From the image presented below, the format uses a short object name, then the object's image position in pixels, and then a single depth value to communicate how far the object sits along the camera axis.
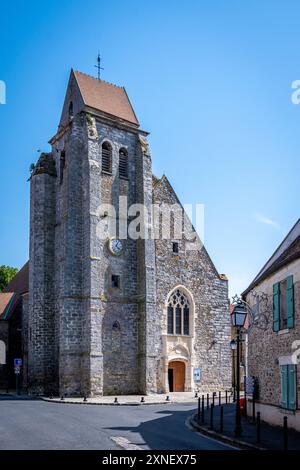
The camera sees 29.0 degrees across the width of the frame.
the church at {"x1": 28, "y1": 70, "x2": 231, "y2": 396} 31.44
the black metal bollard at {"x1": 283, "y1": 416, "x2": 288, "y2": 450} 11.31
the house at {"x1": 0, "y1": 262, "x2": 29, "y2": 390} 38.56
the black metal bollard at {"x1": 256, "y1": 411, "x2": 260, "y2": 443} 12.84
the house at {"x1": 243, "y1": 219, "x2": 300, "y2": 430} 15.13
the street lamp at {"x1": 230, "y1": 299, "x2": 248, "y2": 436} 15.09
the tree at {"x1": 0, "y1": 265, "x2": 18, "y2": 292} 56.28
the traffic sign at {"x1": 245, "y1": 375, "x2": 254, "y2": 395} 18.84
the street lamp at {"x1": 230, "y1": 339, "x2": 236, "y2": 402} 24.76
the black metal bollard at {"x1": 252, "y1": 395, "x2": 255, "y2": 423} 17.84
